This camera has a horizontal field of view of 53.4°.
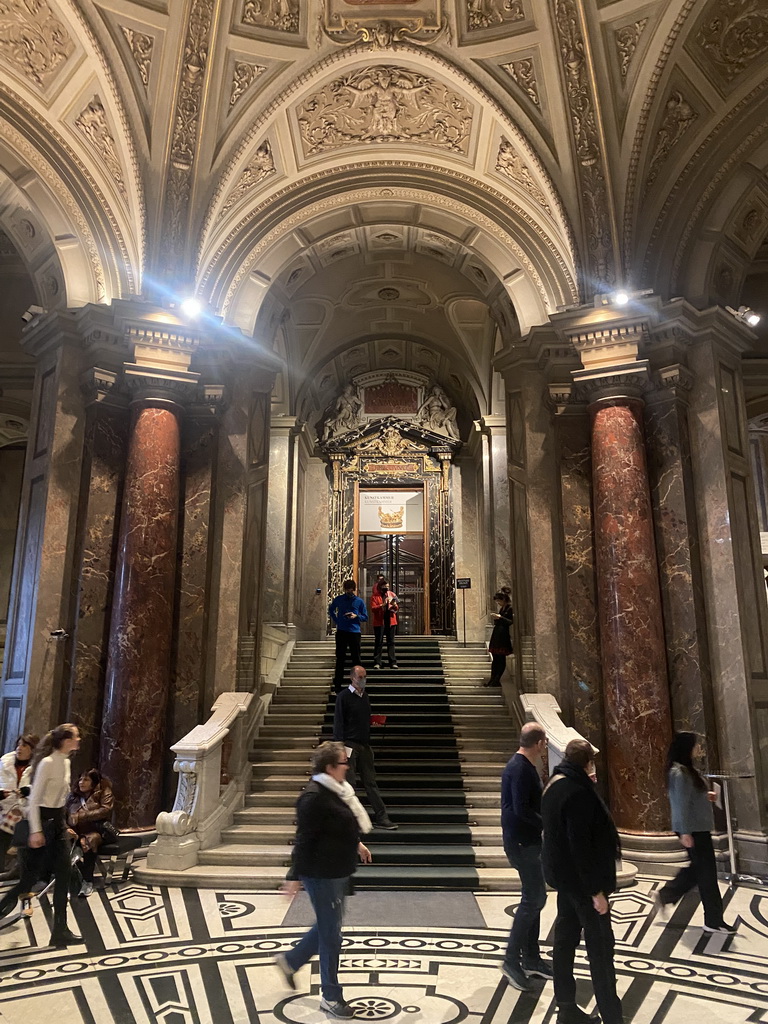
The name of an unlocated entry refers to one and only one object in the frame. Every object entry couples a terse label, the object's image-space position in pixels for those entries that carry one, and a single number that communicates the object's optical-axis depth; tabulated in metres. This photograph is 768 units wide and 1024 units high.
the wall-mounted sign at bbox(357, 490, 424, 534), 15.54
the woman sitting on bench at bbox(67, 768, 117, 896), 5.91
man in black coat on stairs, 6.85
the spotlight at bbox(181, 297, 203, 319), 8.35
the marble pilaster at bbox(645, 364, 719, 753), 7.34
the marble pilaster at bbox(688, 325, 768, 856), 7.12
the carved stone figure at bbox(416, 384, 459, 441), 15.58
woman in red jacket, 10.91
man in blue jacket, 9.50
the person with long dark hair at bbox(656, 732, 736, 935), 4.81
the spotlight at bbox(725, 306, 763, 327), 8.31
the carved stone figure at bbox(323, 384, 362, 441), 15.60
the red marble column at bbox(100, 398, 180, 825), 7.25
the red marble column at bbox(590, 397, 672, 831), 7.07
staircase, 6.36
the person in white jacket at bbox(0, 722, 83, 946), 4.73
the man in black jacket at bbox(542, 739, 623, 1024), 3.27
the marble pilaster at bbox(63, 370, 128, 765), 7.49
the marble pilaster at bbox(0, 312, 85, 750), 7.43
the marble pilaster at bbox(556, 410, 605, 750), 7.83
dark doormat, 5.17
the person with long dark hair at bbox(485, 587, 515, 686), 9.95
